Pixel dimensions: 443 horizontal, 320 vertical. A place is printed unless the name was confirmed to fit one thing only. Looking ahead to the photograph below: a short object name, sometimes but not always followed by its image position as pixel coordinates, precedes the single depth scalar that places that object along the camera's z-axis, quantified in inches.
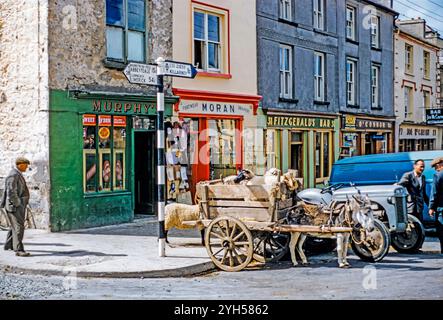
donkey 394.3
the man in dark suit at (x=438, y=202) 451.9
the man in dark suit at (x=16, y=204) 427.5
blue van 593.3
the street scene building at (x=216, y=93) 677.3
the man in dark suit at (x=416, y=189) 505.0
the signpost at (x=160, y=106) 416.2
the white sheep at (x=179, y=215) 427.2
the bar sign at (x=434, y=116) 1250.6
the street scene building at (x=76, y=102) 540.7
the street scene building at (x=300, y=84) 829.8
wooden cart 383.2
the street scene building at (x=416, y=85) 1237.7
